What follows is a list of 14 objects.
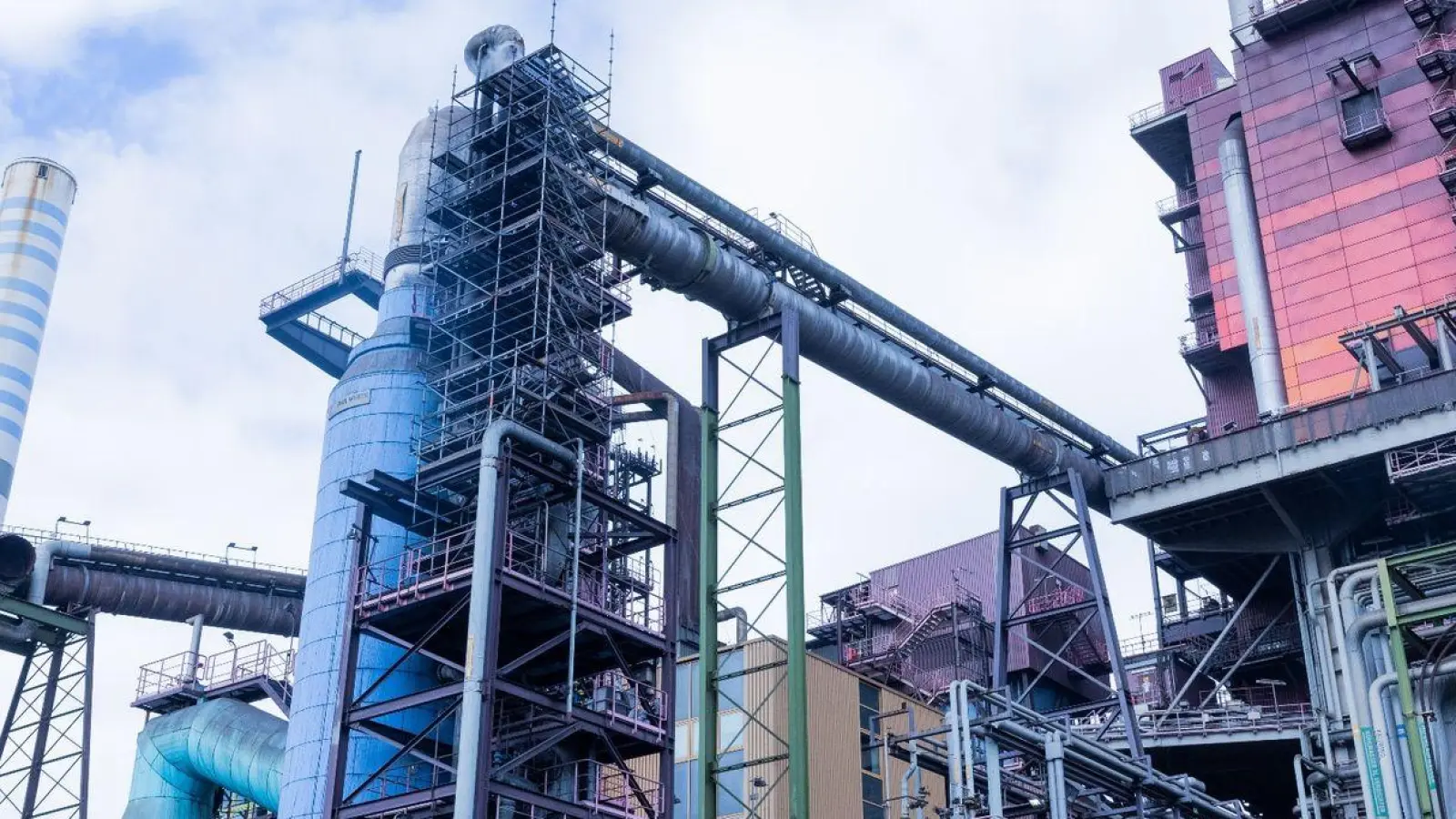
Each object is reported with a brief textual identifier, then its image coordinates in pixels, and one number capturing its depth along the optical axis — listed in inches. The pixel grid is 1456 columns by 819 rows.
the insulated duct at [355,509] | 1375.5
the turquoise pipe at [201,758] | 1600.6
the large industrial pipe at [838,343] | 1520.7
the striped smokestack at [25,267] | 2033.7
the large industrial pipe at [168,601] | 1833.2
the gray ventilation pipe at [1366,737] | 1037.8
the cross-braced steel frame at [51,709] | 1587.1
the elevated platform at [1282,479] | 1785.2
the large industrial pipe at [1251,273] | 2037.4
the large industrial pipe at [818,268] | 1565.0
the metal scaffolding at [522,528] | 1286.9
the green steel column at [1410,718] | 982.4
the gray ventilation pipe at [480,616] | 1171.9
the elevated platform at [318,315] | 1881.2
